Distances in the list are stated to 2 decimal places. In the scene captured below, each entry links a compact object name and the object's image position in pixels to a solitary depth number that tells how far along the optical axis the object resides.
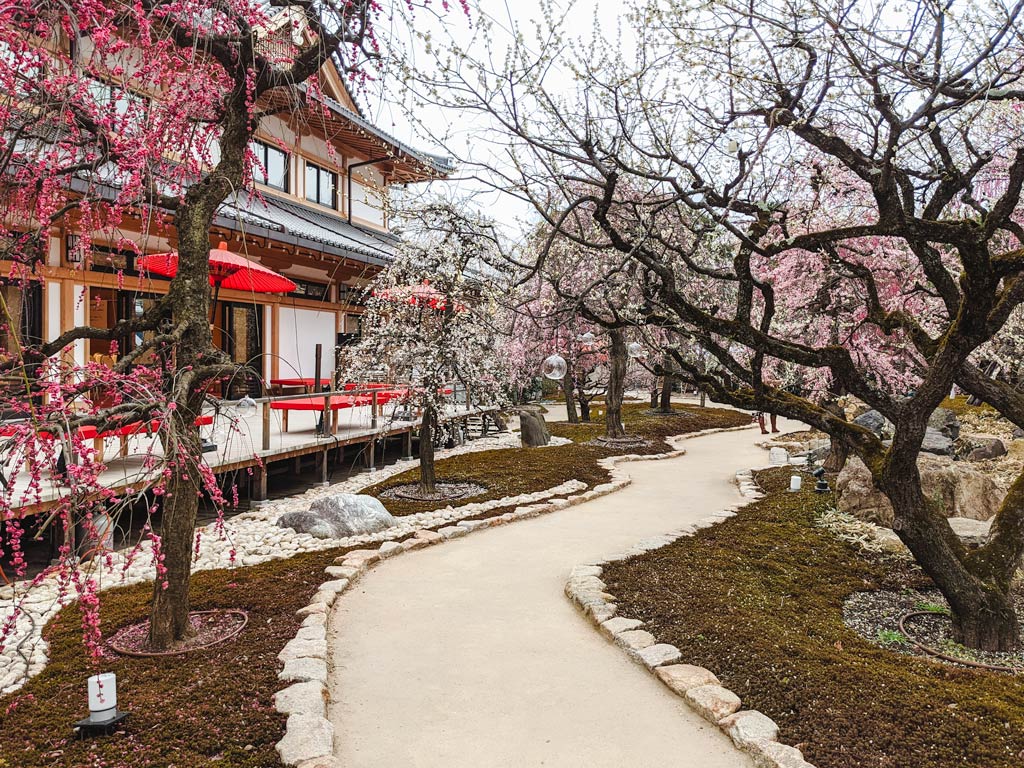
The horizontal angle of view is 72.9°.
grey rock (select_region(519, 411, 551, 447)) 14.57
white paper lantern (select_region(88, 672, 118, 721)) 3.25
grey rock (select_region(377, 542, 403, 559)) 6.60
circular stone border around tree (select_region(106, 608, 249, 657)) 4.23
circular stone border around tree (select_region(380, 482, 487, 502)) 9.28
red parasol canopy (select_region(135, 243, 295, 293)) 8.11
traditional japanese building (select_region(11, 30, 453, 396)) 9.48
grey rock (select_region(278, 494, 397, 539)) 7.30
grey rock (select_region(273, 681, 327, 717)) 3.53
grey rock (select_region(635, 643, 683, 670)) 4.25
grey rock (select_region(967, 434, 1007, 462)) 12.05
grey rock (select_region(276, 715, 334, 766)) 3.13
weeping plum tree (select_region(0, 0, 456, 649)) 2.69
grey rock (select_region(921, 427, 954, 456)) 11.38
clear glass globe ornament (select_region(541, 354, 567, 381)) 9.22
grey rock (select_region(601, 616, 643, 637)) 4.76
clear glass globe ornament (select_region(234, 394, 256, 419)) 10.60
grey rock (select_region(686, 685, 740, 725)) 3.62
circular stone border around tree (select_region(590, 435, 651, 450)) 14.66
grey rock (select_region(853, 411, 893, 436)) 13.13
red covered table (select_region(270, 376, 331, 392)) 13.91
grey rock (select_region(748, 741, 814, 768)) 3.12
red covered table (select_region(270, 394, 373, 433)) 10.34
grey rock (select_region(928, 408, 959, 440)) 12.88
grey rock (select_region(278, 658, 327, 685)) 3.88
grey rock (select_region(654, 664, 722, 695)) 3.91
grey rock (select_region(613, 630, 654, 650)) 4.49
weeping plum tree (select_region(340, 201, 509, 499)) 8.95
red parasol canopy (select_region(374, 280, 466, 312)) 8.79
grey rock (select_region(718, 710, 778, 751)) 3.34
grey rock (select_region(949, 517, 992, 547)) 6.25
